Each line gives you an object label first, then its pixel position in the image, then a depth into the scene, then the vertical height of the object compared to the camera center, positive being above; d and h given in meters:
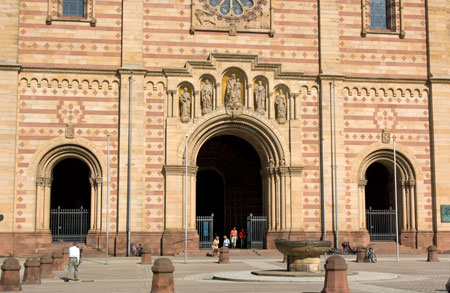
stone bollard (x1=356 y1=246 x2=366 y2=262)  35.59 -2.03
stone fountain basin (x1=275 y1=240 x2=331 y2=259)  25.98 -1.30
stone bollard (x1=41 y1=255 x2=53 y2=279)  26.41 -2.03
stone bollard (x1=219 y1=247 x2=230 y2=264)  34.03 -2.08
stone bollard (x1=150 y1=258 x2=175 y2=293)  19.62 -1.80
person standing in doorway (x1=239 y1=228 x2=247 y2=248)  44.78 -1.49
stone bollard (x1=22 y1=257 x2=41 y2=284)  23.91 -1.97
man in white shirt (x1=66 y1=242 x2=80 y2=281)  25.72 -1.68
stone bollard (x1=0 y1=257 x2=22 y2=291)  21.94 -1.99
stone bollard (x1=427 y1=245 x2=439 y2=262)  35.28 -2.08
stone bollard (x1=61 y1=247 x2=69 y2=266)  33.96 -2.08
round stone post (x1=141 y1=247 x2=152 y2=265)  33.62 -2.11
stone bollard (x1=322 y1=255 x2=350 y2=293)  19.48 -1.80
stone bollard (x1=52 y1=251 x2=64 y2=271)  30.83 -2.08
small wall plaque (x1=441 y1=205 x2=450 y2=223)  42.38 -0.09
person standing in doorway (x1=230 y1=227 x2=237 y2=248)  43.44 -1.50
